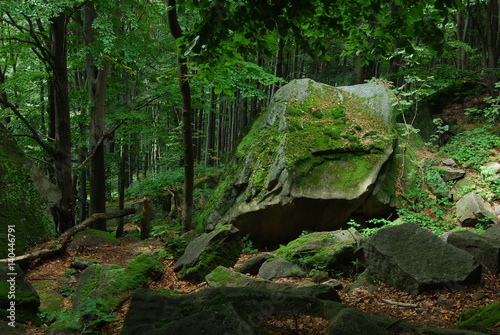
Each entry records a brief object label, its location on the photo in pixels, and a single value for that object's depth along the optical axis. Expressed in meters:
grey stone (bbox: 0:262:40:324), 3.47
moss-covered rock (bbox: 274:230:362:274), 5.10
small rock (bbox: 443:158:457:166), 8.70
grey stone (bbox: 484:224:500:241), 4.61
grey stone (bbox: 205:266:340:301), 3.01
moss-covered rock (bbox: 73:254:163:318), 4.14
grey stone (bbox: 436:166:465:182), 8.11
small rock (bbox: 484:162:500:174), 7.67
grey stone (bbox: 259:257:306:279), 5.00
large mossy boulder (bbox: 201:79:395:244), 7.34
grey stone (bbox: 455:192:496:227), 6.51
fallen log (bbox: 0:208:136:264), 5.69
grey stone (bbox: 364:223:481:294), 3.65
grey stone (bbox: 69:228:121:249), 7.86
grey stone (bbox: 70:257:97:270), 6.05
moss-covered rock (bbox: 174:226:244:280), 5.21
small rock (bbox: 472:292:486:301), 3.37
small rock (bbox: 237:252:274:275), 5.61
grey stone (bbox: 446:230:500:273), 3.93
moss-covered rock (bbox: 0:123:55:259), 6.18
